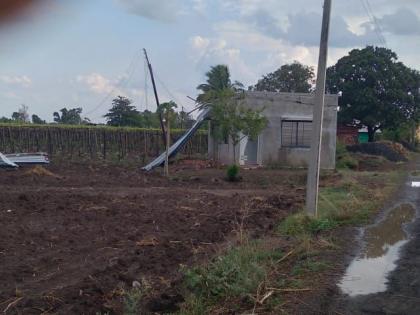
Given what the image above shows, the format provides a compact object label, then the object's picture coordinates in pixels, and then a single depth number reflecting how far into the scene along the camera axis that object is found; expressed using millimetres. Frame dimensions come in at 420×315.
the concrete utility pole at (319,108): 10859
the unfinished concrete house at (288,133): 27391
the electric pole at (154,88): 24862
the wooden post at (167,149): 21852
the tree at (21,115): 49919
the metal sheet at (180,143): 24831
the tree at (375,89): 44125
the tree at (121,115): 48844
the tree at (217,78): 40250
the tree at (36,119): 49597
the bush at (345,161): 29684
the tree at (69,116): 53156
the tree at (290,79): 52781
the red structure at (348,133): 47794
